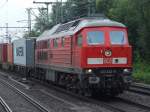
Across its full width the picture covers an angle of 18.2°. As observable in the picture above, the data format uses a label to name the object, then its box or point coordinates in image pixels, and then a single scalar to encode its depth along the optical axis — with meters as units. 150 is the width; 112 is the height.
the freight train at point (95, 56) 18.44
